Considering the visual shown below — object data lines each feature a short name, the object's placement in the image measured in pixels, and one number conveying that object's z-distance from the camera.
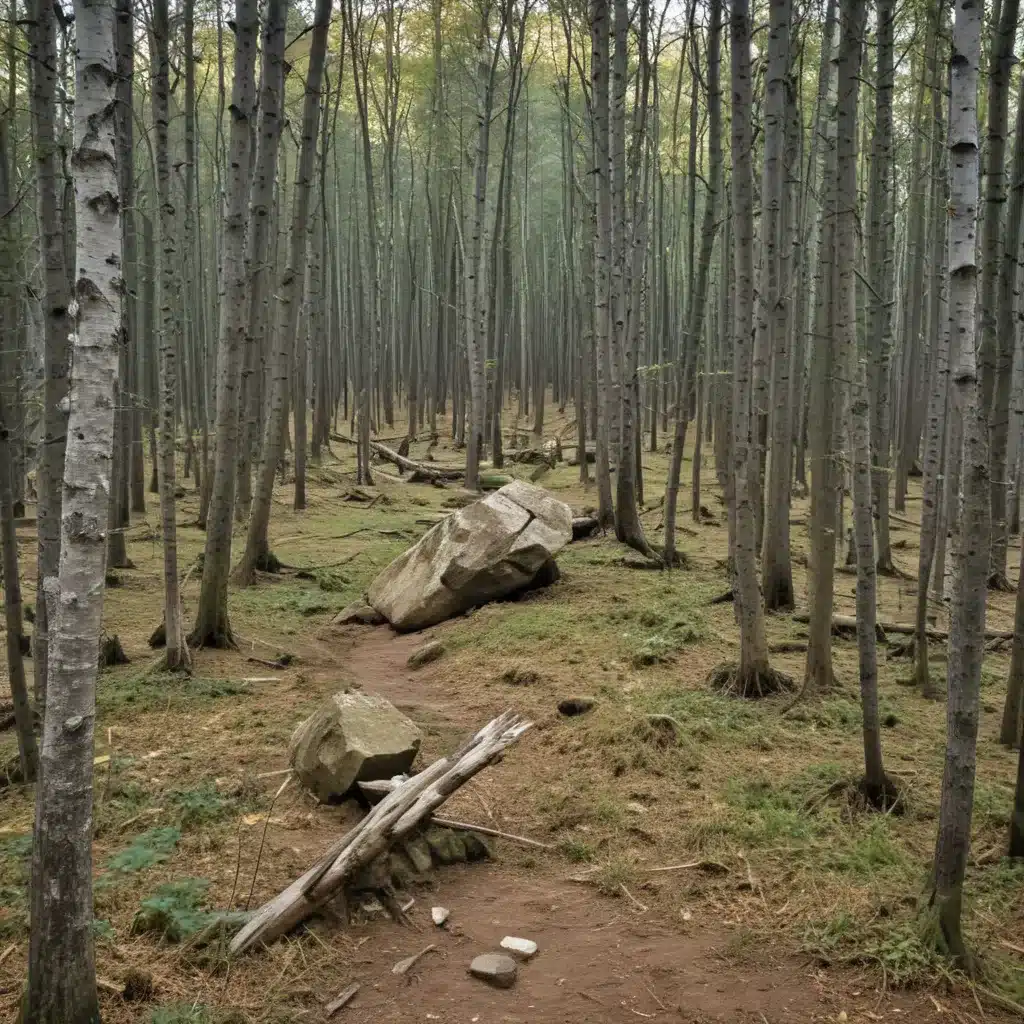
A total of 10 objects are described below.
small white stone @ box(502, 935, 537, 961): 3.37
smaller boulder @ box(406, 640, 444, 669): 7.41
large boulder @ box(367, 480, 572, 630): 8.45
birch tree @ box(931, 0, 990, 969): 2.91
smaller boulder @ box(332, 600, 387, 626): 8.66
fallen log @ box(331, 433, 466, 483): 17.11
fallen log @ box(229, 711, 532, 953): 3.34
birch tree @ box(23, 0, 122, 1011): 2.42
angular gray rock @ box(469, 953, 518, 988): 3.17
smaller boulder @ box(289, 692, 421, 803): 4.46
